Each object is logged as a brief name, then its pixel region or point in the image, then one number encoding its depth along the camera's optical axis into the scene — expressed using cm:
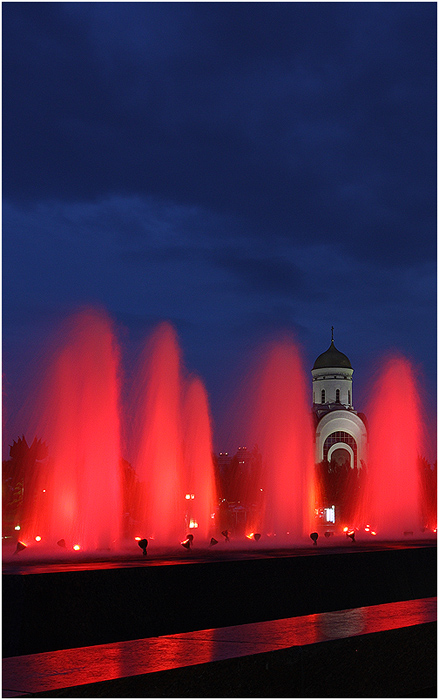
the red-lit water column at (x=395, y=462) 2648
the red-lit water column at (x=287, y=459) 2533
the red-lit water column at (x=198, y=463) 2230
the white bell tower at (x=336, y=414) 7806
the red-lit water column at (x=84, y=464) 1714
